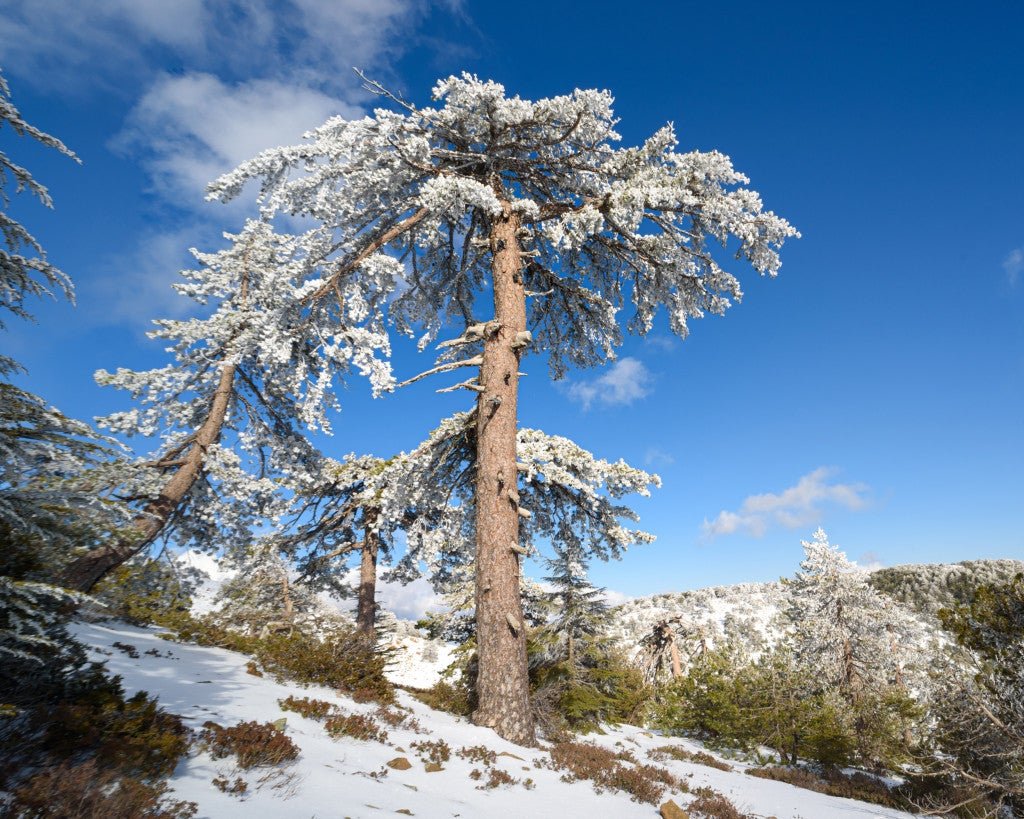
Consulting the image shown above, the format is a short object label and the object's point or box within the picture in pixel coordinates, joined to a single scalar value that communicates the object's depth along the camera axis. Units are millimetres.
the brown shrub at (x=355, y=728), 5693
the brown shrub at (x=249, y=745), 4113
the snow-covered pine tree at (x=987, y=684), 7746
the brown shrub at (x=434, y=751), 5652
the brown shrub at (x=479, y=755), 5955
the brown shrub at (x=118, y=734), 3389
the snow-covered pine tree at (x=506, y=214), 7539
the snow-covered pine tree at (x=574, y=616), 13867
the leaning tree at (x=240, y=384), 7992
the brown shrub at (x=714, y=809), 6155
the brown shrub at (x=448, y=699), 9203
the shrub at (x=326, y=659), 7906
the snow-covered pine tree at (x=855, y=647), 15570
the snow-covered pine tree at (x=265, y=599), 14703
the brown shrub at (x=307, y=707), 5948
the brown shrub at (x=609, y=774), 6309
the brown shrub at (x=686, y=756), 11602
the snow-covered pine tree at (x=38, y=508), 3184
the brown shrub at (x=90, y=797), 2568
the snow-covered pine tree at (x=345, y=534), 16062
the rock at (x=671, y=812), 5539
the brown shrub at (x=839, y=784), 11149
